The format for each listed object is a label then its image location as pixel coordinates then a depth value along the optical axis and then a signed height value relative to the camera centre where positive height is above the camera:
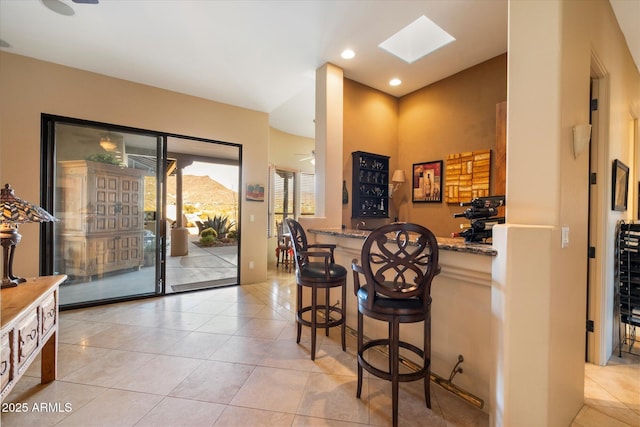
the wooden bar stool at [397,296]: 1.47 -0.51
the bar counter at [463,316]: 1.62 -0.71
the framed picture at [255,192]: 4.55 +0.32
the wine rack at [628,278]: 2.35 -0.59
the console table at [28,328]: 1.30 -0.71
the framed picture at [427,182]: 3.59 +0.44
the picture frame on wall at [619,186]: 2.31 +0.28
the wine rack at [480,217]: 1.71 -0.03
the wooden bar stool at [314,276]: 2.19 -0.56
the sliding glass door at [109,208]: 3.30 +0.01
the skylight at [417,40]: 2.71 +1.92
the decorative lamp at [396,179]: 3.91 +0.50
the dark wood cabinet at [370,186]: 3.56 +0.38
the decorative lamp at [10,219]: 1.68 -0.08
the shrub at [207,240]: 6.93 -0.81
